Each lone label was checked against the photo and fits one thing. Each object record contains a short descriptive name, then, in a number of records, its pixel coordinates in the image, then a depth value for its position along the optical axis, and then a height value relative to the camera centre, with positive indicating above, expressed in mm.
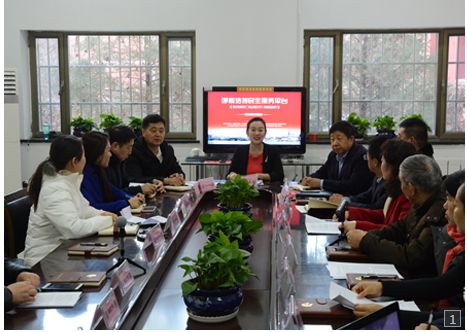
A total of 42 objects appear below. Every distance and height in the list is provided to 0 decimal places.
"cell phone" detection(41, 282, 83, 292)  1777 -558
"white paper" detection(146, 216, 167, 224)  2822 -535
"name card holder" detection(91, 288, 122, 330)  1435 -526
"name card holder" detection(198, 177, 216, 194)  3898 -489
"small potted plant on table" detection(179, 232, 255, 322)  1529 -470
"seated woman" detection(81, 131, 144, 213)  3168 -346
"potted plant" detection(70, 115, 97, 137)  6008 -65
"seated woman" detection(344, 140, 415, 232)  2639 -326
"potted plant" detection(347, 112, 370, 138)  5875 -66
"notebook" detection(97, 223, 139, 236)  2539 -531
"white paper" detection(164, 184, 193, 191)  4094 -528
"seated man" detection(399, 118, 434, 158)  3654 -109
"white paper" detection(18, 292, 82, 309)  1651 -564
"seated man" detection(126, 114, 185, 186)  4363 -342
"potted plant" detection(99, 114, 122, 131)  5914 -32
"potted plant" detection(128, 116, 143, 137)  5852 -64
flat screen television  5926 +32
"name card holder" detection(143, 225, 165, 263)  2186 -529
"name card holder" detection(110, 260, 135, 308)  1688 -531
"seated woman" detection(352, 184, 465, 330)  1745 -547
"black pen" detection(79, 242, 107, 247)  2296 -535
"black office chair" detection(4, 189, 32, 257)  2791 -542
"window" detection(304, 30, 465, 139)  6066 +472
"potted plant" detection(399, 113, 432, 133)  6006 +15
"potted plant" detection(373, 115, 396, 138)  5758 -76
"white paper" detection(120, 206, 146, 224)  2782 -523
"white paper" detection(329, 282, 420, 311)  1665 -567
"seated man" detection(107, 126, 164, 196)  3729 -256
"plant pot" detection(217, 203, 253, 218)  3025 -506
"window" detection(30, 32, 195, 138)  6301 +472
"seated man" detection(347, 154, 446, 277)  2107 -448
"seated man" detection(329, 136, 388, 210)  3283 -439
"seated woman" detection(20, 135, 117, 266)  2459 -395
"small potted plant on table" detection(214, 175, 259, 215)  2975 -416
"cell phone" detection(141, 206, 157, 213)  3210 -547
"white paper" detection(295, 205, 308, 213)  3251 -552
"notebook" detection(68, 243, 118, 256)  2215 -540
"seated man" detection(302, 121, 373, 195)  4148 -387
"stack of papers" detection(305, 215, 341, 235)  2697 -557
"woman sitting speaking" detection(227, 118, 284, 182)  4605 -357
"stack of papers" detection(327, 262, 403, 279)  2021 -574
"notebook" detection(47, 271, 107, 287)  1844 -552
